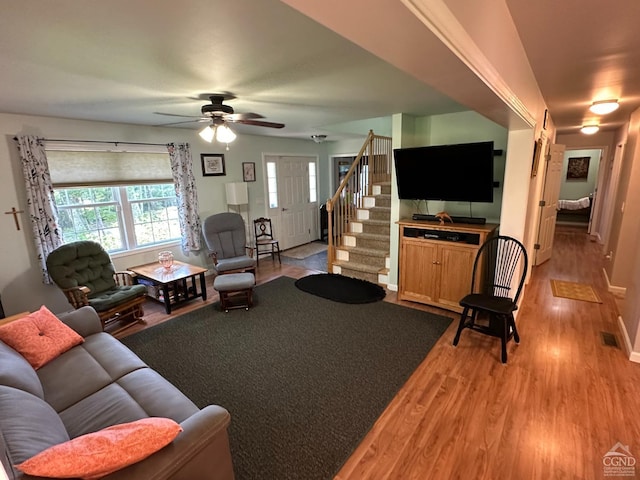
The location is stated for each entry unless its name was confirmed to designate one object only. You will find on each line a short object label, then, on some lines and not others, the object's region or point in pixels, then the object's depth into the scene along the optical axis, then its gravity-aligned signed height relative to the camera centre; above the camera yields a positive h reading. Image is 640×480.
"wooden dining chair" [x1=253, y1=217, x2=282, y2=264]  5.79 -1.13
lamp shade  5.18 -0.21
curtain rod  3.47 +0.51
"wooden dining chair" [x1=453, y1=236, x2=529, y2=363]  2.66 -1.11
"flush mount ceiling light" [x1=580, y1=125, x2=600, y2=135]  4.98 +0.69
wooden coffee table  3.70 -1.19
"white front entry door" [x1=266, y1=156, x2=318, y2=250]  6.37 -0.55
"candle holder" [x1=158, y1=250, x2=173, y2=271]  4.04 -1.01
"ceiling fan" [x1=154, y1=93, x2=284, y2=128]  2.67 +0.59
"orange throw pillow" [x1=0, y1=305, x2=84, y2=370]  2.03 -1.03
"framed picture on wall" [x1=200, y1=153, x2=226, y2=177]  4.98 +0.27
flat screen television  3.24 +0.03
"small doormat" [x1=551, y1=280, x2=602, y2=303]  3.88 -1.55
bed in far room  8.12 -1.00
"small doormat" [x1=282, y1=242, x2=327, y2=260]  6.24 -1.50
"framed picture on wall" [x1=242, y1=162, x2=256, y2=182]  5.61 +0.16
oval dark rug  4.00 -1.52
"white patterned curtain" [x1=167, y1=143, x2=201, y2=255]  4.55 -0.19
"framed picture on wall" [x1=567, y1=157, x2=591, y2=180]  8.53 +0.11
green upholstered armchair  3.19 -1.08
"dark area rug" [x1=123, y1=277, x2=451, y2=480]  1.88 -1.58
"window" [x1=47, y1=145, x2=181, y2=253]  3.72 -0.18
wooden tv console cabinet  3.37 -0.96
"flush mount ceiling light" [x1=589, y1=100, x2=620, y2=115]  3.29 +0.69
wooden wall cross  3.30 -0.29
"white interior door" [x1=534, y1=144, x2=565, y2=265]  4.65 -0.48
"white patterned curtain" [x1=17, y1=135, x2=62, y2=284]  3.30 -0.14
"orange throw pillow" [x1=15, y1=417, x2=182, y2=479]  1.00 -0.92
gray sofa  1.17 -1.17
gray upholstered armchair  4.46 -0.95
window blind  3.61 +0.21
